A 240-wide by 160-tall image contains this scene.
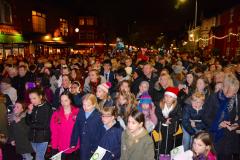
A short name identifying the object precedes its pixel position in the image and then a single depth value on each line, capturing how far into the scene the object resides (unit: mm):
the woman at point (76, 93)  7137
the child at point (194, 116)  6215
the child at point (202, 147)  4336
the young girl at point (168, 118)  6133
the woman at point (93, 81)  8406
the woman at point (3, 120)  6113
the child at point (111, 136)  4723
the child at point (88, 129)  5273
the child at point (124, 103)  6067
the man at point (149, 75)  9137
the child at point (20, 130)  6113
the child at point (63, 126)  5645
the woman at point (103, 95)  6554
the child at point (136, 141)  4242
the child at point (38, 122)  5824
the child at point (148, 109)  6080
